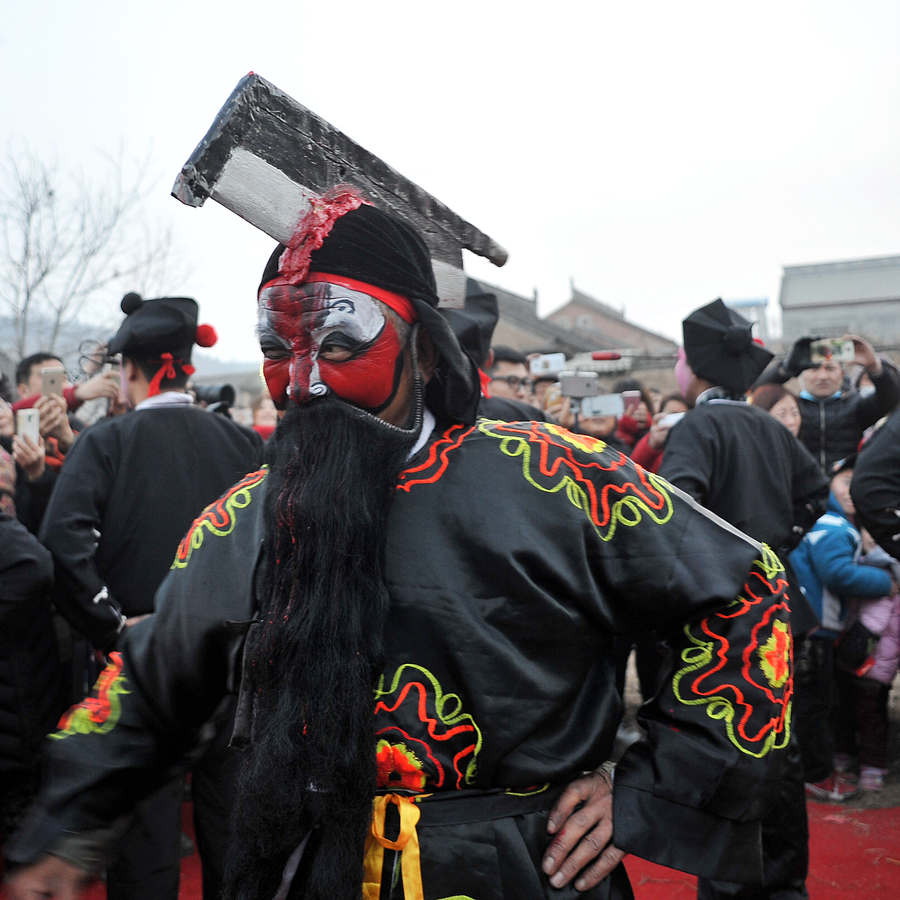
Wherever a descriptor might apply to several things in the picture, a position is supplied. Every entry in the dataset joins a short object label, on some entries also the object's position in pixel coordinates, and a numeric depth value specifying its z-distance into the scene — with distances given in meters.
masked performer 1.51
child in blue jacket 4.55
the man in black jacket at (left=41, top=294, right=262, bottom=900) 3.35
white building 30.48
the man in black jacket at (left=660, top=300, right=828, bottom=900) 3.74
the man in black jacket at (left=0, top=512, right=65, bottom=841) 3.12
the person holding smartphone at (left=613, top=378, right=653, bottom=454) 6.56
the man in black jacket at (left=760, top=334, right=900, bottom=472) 5.55
